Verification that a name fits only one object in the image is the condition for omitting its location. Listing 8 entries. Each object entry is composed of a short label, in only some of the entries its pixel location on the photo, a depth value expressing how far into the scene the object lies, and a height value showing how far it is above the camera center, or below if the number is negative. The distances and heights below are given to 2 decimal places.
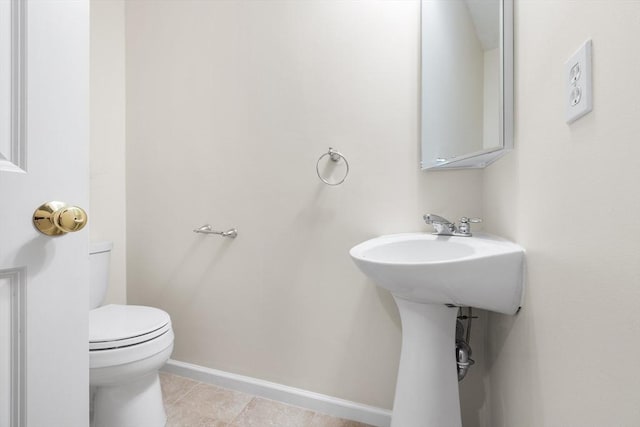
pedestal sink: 0.81 -0.22
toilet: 1.11 -0.56
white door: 0.49 +0.02
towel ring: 1.35 +0.25
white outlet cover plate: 0.52 +0.23
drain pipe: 1.06 -0.47
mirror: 0.92 +0.47
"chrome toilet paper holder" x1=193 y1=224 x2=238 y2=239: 1.56 -0.09
